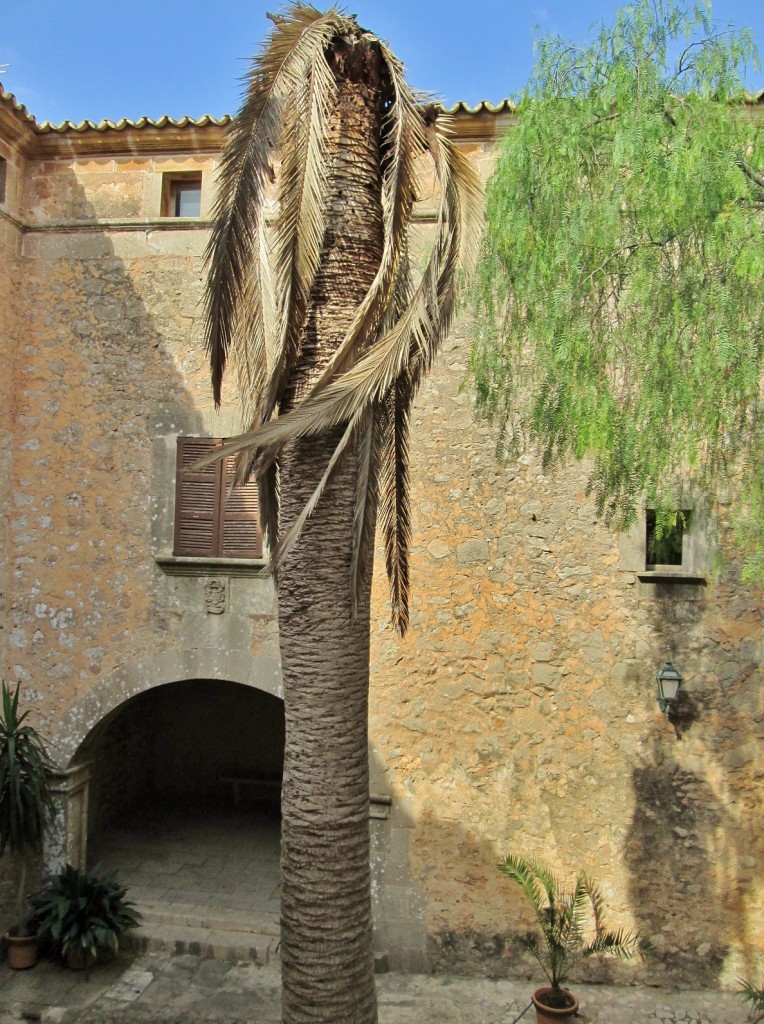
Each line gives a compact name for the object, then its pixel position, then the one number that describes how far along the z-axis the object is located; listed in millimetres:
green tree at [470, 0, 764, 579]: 4609
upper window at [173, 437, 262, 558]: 8062
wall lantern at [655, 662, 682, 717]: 7184
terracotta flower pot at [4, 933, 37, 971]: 7516
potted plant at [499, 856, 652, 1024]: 6719
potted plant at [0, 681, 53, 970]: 7430
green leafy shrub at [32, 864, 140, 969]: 7395
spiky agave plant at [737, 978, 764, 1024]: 6362
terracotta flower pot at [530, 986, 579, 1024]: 6566
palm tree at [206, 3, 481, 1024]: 4410
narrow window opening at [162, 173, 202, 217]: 8461
